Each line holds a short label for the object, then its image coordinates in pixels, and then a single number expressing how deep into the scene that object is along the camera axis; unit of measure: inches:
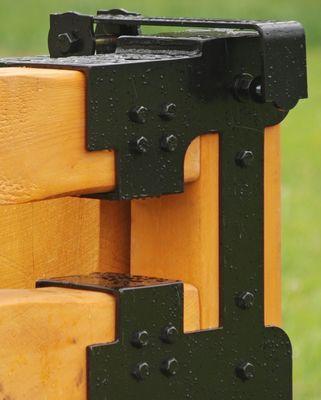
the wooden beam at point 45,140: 119.7
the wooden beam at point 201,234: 128.0
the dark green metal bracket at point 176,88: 122.9
